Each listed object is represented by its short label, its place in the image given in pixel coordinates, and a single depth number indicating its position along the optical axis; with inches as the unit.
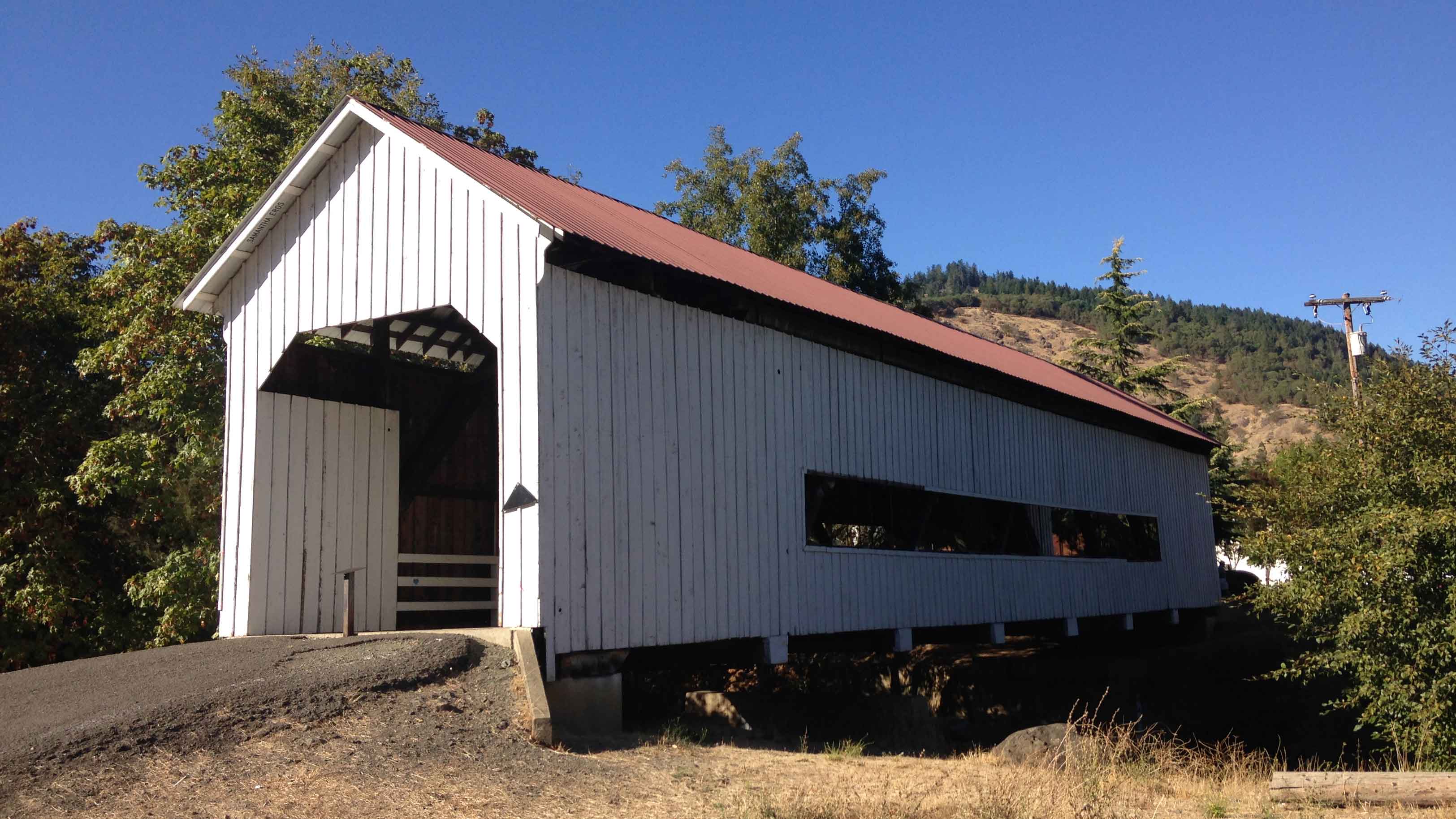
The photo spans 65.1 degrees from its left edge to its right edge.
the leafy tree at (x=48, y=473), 781.3
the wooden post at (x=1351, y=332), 1182.3
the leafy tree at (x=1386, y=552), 508.7
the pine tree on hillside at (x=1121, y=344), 1480.1
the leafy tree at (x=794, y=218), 1427.2
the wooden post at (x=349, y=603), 402.6
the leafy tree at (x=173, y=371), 747.4
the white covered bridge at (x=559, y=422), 398.6
